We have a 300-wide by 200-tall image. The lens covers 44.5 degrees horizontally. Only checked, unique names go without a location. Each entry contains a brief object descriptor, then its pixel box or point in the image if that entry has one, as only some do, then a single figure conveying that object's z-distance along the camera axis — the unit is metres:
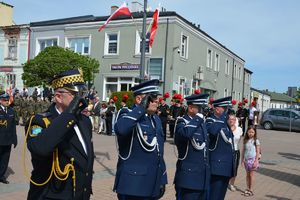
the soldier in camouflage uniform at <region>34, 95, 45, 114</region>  19.05
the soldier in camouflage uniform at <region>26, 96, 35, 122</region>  19.34
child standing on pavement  7.84
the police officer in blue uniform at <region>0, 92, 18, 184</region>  7.96
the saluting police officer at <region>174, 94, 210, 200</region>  4.64
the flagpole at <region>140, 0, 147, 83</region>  12.49
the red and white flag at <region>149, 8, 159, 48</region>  15.77
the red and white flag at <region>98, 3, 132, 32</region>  15.79
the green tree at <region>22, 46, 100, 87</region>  23.06
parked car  25.97
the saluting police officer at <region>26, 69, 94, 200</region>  2.64
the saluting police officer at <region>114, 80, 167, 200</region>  4.04
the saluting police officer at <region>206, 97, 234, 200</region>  5.31
